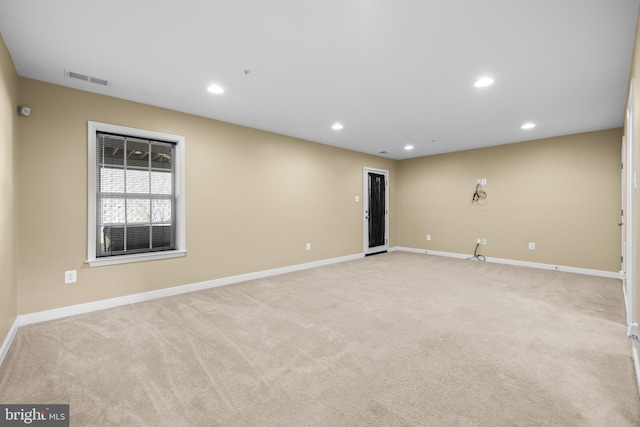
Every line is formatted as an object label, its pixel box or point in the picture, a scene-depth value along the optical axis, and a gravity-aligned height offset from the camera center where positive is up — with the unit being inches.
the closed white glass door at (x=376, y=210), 264.1 +4.1
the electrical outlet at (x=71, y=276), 120.6 -25.7
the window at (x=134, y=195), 130.0 +9.7
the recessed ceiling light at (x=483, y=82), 115.0 +53.7
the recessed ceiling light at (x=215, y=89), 122.6 +54.0
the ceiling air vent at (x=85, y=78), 110.0 +53.6
